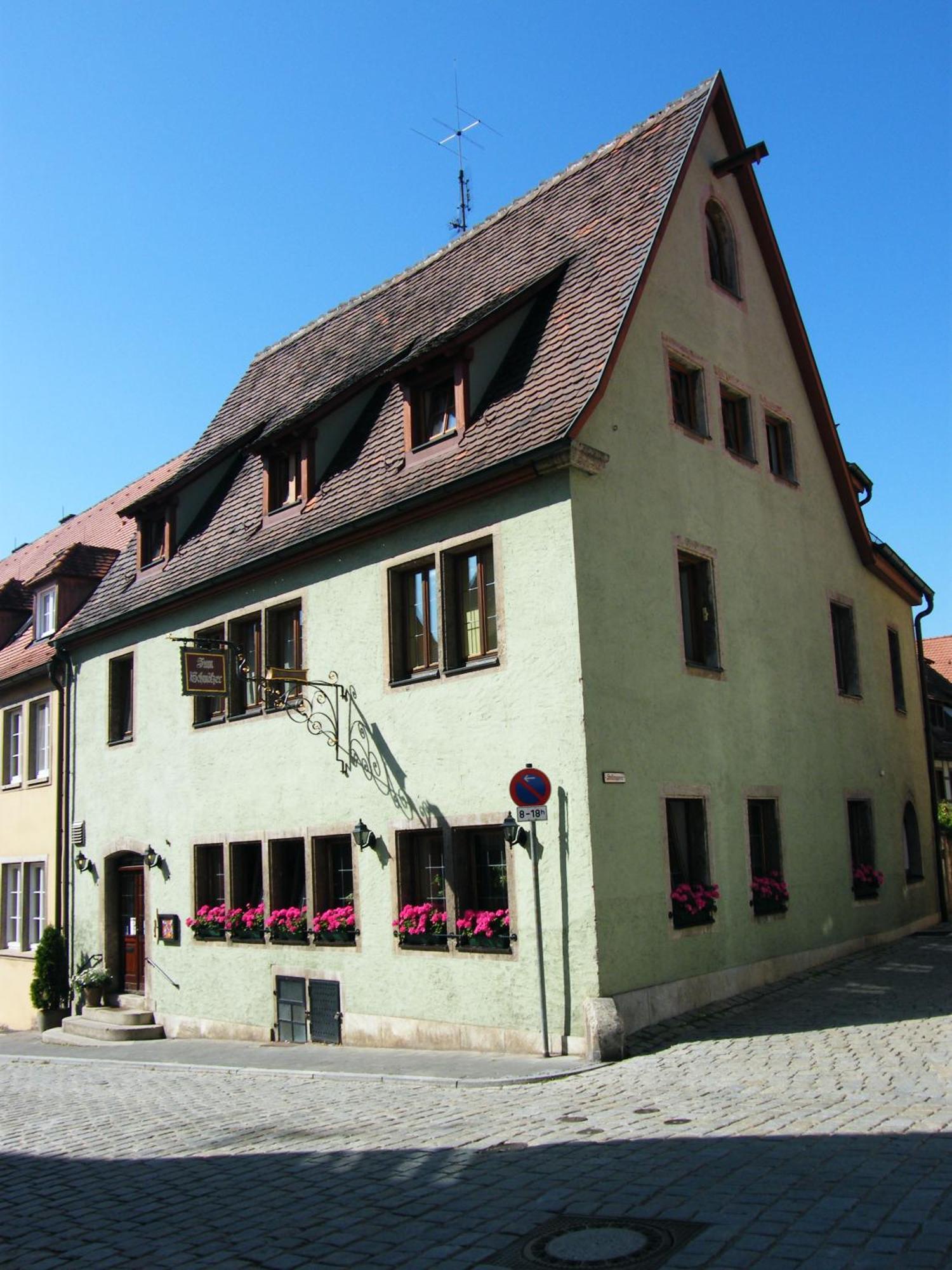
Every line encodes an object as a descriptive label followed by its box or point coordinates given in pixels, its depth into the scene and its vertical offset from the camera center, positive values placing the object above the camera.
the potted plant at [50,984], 20.69 -2.60
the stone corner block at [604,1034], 11.25 -2.13
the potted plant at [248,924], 16.55 -1.38
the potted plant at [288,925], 15.67 -1.35
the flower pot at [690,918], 13.08 -1.27
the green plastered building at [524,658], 12.67 +2.00
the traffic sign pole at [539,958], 11.81 -1.48
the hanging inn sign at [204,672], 16.08 +2.12
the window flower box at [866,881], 17.95 -1.30
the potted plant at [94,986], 19.69 -2.54
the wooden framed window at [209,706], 17.91 +1.84
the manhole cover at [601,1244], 5.55 -2.12
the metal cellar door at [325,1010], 15.00 -2.39
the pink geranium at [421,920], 13.49 -1.17
